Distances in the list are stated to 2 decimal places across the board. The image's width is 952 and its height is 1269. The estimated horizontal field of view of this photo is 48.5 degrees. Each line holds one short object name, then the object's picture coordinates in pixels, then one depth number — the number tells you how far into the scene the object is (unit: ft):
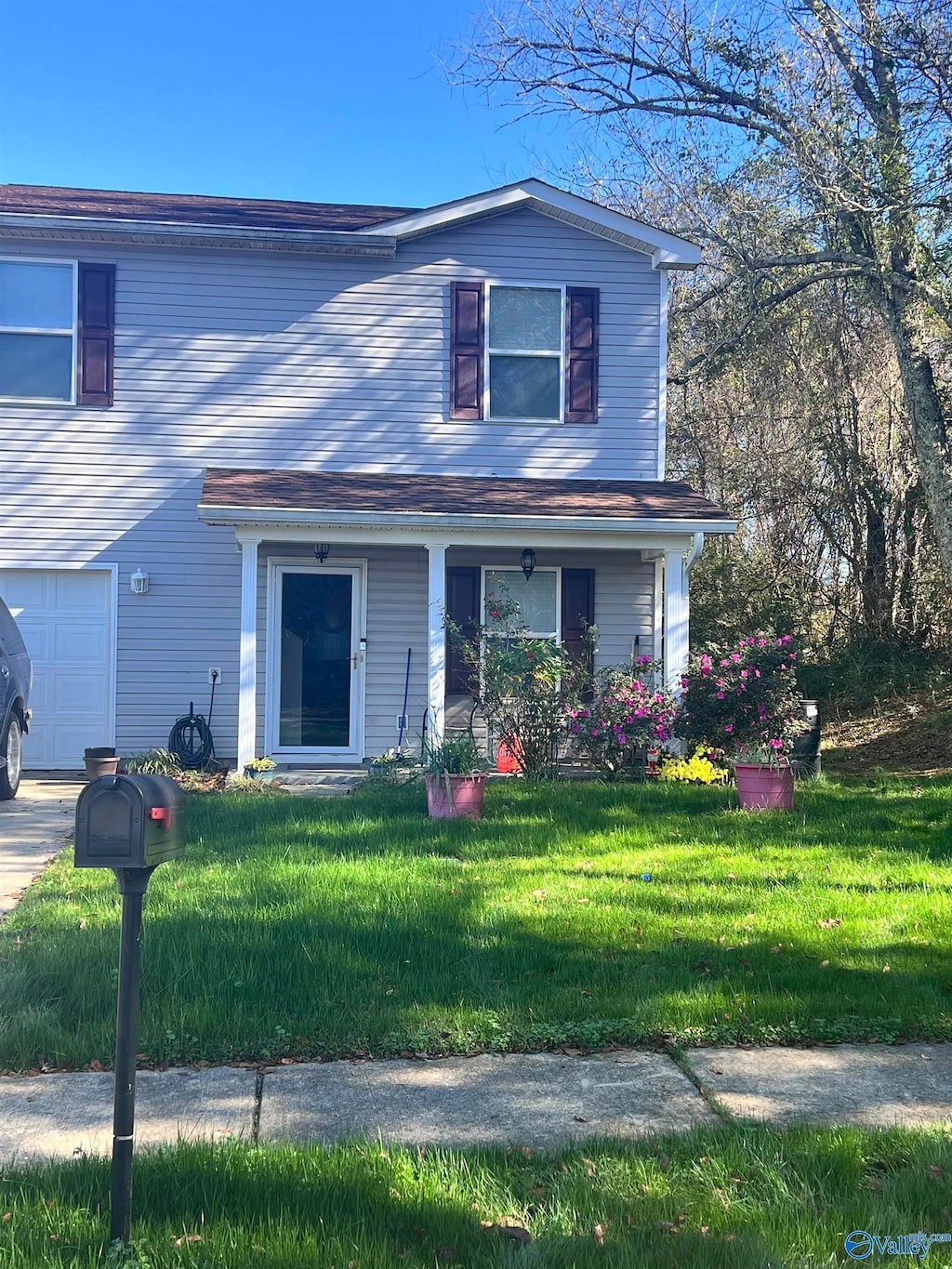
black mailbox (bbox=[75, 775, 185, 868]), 8.18
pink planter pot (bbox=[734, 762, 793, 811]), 27.76
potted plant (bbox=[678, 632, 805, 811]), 31.55
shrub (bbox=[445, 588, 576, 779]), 31.40
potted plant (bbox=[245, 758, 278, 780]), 33.14
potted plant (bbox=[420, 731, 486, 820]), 26.61
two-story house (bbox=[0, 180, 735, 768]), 36.86
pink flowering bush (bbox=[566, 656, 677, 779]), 32.01
